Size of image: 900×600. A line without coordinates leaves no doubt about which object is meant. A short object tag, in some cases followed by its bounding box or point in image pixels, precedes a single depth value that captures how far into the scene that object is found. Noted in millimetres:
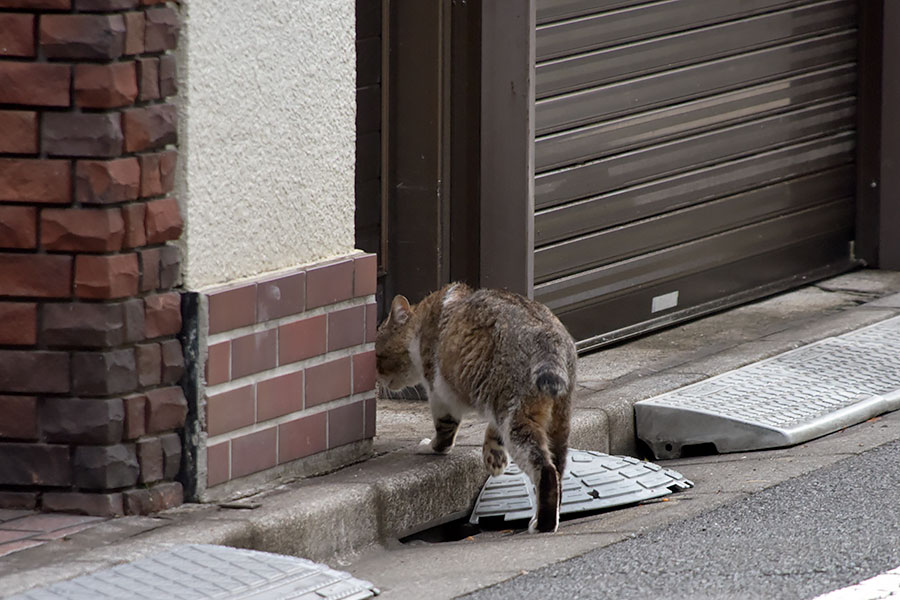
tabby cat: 10992
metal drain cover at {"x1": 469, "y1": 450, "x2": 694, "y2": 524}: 11789
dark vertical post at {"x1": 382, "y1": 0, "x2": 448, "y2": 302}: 13969
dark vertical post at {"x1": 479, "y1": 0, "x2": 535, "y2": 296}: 14172
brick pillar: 9570
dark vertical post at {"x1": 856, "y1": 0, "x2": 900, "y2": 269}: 19906
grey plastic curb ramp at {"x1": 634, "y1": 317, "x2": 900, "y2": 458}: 13391
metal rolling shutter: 15734
